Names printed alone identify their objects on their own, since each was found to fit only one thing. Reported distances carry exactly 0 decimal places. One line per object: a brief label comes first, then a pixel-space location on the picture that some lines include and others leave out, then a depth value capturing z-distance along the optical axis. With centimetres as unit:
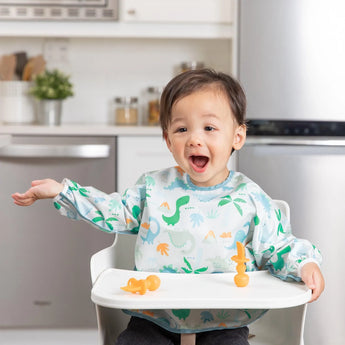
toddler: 136
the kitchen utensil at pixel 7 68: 306
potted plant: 288
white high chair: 108
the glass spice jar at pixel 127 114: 304
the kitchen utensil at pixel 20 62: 309
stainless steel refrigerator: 246
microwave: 281
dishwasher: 264
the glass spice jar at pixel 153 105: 302
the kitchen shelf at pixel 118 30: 280
